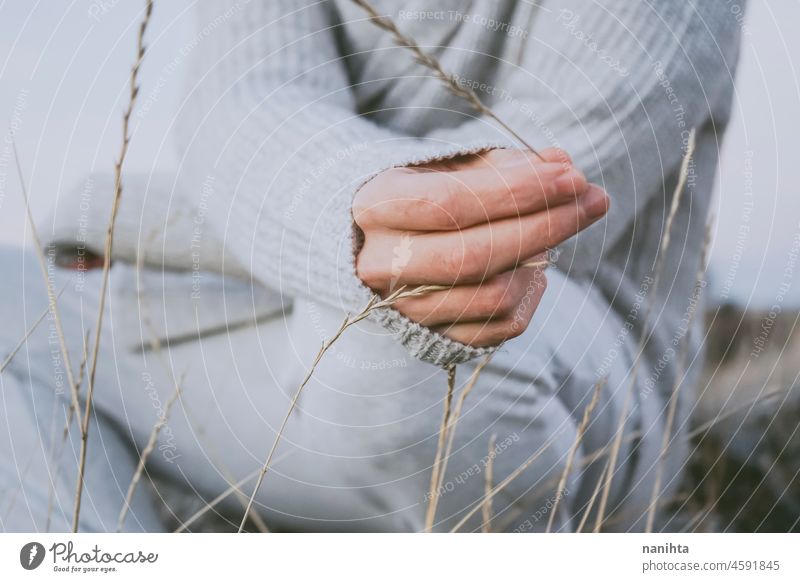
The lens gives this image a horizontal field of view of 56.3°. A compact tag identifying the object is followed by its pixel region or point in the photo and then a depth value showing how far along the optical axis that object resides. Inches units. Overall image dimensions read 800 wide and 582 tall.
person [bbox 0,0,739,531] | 17.4
